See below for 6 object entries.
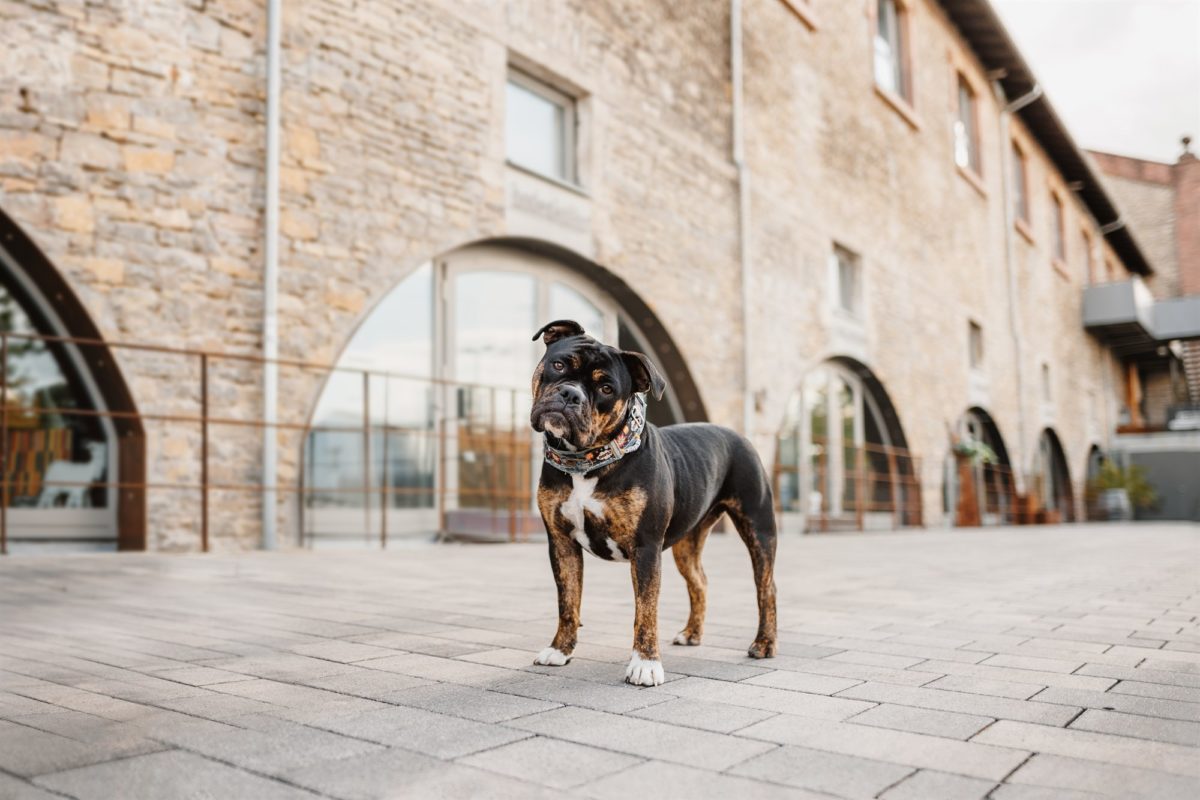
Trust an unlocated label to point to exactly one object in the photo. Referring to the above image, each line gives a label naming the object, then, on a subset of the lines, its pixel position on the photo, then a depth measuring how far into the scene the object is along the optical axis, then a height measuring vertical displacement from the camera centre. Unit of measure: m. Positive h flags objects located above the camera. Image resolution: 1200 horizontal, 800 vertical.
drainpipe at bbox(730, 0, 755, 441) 11.91 +3.75
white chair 6.42 +0.01
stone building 6.26 +1.99
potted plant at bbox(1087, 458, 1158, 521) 24.91 -0.70
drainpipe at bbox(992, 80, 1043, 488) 20.86 +4.89
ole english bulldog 2.38 -0.02
